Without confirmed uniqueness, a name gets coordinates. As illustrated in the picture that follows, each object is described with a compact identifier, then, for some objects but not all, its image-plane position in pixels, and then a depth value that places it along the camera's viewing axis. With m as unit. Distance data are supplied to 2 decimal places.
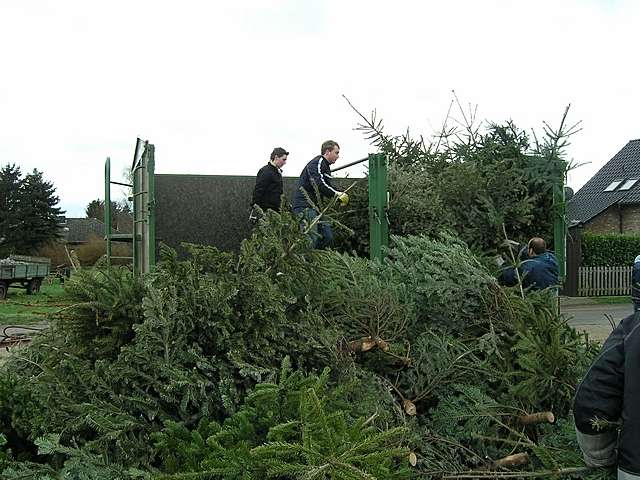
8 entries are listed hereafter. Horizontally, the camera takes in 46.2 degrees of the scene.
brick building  36.12
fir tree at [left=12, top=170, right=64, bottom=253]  49.97
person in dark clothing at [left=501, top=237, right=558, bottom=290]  6.36
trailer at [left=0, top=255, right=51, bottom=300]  25.06
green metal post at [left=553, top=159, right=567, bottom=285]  7.37
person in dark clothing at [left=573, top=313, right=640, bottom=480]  2.93
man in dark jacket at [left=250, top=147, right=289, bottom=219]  7.43
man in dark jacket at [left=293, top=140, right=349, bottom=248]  6.94
